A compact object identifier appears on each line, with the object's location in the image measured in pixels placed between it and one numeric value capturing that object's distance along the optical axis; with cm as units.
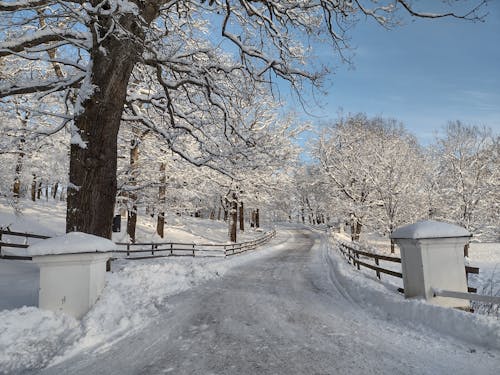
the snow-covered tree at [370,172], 2377
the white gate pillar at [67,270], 474
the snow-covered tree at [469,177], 2408
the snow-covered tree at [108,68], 583
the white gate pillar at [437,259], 547
